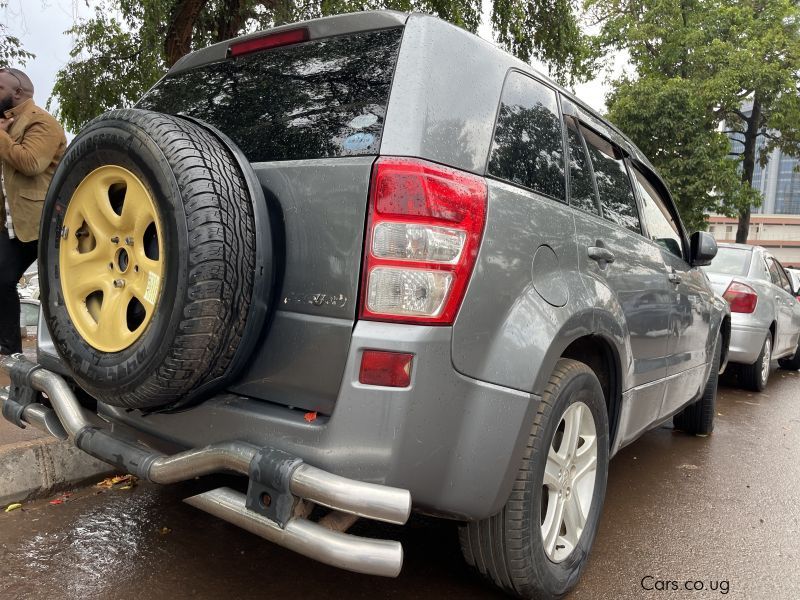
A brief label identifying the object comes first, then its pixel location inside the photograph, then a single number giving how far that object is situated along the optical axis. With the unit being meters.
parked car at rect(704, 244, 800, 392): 6.51
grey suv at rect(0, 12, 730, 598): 1.79
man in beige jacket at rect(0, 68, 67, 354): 3.80
